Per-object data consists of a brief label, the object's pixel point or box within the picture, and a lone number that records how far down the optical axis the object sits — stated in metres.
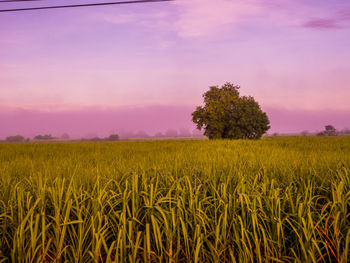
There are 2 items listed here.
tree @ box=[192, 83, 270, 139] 44.59
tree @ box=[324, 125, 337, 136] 117.54
